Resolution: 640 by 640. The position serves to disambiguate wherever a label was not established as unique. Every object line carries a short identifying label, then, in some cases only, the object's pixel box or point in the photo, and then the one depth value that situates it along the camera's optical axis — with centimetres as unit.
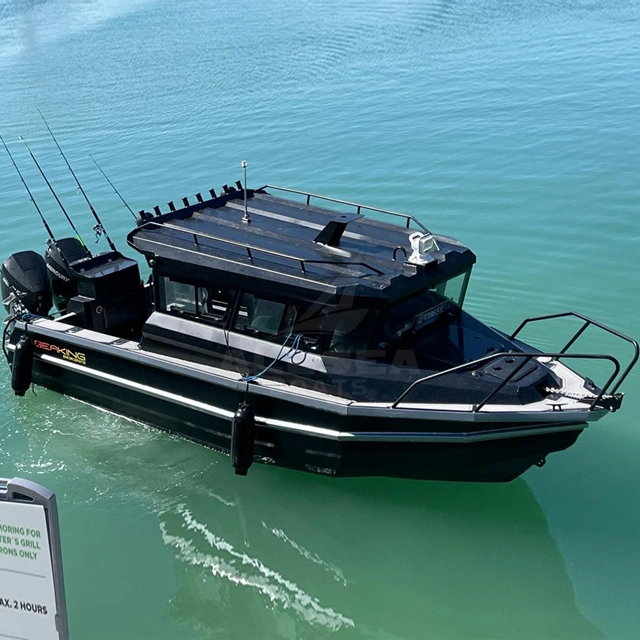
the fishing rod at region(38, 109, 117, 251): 1005
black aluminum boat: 739
